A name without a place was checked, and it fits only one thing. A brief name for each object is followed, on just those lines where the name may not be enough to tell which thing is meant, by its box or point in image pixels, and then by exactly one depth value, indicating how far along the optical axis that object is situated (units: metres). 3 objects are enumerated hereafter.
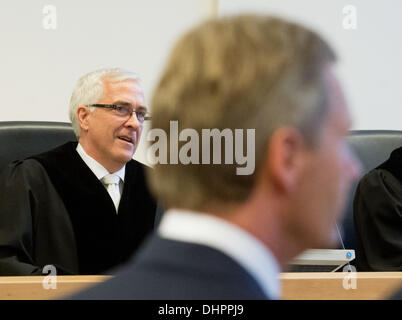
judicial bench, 3.87
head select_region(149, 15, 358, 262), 1.69
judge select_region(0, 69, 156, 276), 4.48
